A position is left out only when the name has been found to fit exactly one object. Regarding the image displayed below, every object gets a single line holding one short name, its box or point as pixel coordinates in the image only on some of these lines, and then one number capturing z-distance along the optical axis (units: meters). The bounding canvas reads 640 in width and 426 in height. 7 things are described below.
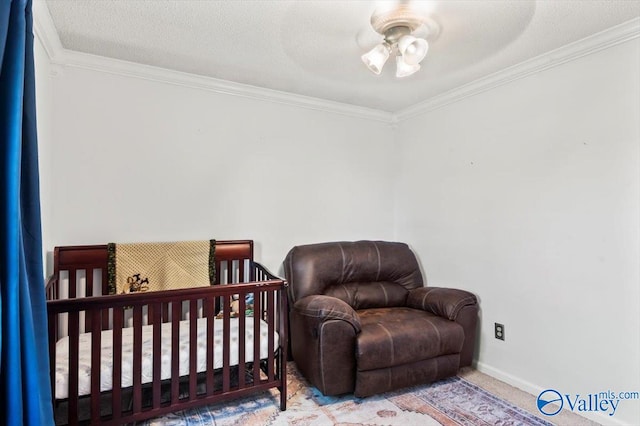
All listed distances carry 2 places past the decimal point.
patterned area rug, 2.08
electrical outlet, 2.66
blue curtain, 1.14
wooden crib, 1.76
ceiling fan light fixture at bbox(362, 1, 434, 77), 1.75
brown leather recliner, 2.26
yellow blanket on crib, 2.42
